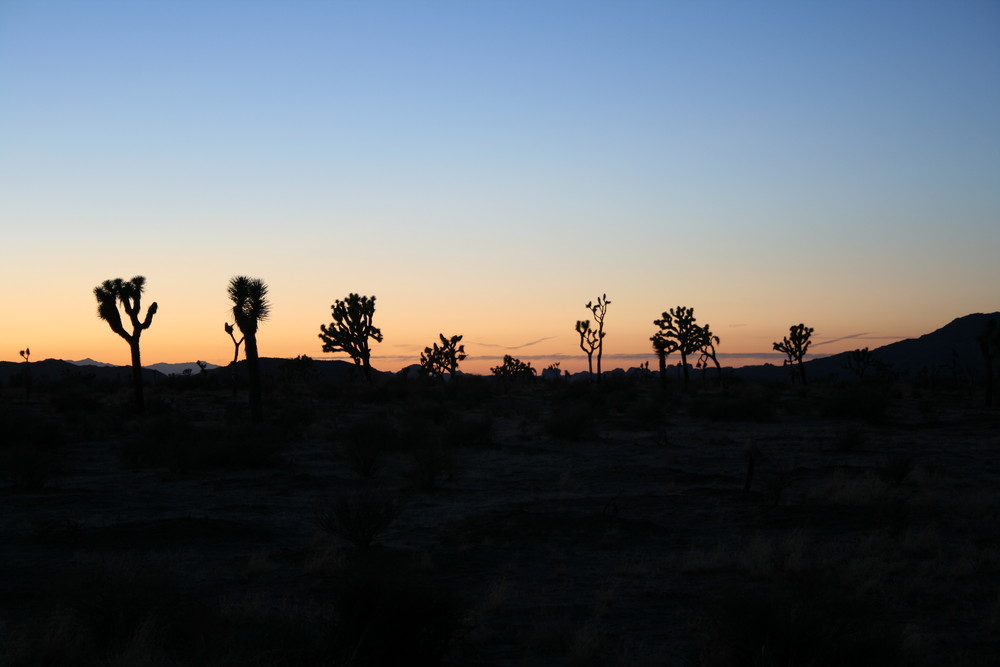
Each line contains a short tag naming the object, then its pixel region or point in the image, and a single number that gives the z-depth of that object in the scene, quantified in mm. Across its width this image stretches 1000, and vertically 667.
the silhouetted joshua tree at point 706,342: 63312
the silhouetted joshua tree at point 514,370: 76544
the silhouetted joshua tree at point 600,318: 59941
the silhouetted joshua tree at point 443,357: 68375
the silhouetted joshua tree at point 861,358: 68875
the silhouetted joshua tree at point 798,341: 67500
